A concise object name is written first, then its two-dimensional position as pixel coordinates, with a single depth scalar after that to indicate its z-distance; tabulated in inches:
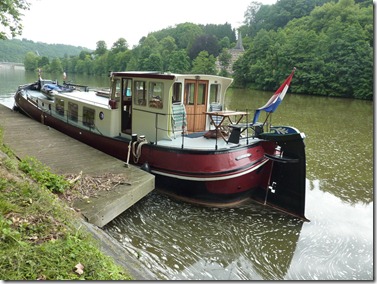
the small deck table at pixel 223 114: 313.7
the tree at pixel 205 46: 3255.4
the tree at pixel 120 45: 4342.5
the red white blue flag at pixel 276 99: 318.0
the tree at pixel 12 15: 433.5
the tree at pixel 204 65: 2657.5
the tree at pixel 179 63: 2833.7
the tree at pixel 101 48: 4822.8
